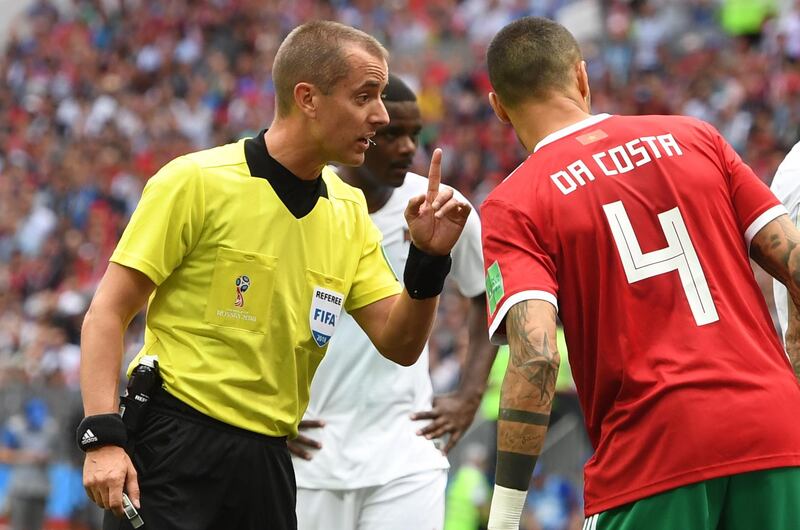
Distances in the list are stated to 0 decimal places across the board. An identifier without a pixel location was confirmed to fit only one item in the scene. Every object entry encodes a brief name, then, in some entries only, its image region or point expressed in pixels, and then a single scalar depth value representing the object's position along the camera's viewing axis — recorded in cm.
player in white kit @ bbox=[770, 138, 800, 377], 982
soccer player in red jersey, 795
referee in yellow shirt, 895
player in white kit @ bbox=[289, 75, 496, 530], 1183
